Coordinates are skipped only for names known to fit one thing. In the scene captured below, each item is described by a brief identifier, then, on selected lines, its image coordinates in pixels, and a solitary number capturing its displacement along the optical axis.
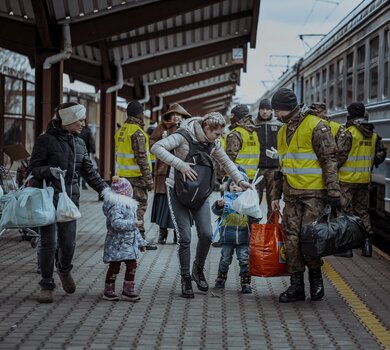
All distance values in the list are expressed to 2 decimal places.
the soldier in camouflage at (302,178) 7.77
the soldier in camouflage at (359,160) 10.92
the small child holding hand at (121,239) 7.64
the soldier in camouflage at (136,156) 11.13
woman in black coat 7.59
